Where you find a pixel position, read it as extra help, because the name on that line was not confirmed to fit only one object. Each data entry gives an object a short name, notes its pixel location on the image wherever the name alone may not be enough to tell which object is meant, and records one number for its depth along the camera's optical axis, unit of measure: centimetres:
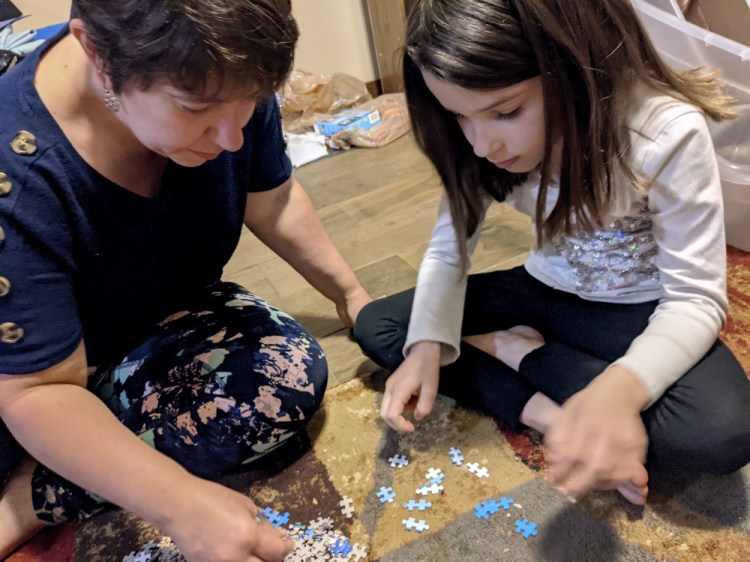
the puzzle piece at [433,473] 97
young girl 72
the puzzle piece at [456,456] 99
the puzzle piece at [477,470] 96
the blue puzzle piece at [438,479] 96
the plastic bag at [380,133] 227
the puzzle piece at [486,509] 90
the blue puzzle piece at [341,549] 89
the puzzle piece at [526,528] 86
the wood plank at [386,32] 235
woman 64
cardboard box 233
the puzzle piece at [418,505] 93
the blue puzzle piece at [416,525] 90
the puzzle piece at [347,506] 94
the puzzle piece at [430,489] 95
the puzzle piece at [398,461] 100
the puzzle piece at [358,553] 88
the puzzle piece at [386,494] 95
